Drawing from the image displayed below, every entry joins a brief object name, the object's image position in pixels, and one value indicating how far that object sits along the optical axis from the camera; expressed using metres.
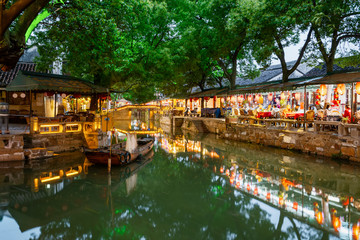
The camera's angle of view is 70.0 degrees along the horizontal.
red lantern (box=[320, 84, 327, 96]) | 11.86
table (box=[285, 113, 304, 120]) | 13.25
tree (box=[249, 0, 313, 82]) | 13.41
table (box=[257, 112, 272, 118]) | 15.52
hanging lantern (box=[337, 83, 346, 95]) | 11.45
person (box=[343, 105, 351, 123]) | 10.86
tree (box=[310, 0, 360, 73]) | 12.63
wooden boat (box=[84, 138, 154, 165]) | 9.50
